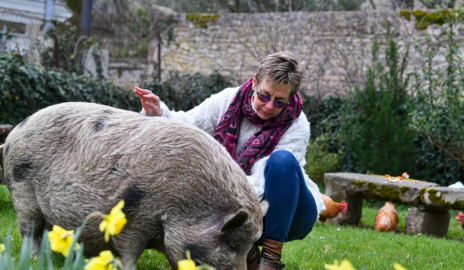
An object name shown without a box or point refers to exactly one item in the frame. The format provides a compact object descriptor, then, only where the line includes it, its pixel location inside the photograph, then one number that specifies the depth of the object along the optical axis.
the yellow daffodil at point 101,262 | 1.67
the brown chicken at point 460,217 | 6.53
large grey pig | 2.87
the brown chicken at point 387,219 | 7.61
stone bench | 7.21
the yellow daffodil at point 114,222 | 1.69
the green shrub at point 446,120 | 8.83
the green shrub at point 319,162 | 11.09
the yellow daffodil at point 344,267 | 1.40
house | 13.03
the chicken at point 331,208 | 7.64
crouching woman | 3.66
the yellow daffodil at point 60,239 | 1.80
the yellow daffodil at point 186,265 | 1.54
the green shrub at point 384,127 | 9.78
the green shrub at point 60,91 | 8.81
